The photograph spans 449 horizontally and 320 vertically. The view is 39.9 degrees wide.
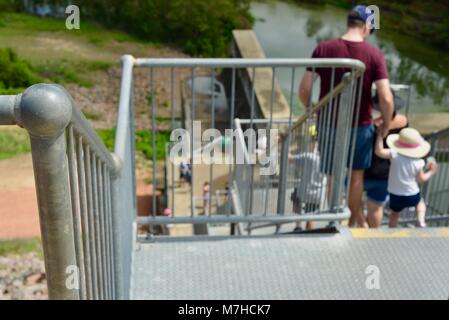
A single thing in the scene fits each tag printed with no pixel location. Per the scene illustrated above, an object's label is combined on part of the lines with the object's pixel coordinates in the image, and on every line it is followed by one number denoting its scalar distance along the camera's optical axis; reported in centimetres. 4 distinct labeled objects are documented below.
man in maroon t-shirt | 411
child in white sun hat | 443
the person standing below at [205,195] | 1288
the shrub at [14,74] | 2977
